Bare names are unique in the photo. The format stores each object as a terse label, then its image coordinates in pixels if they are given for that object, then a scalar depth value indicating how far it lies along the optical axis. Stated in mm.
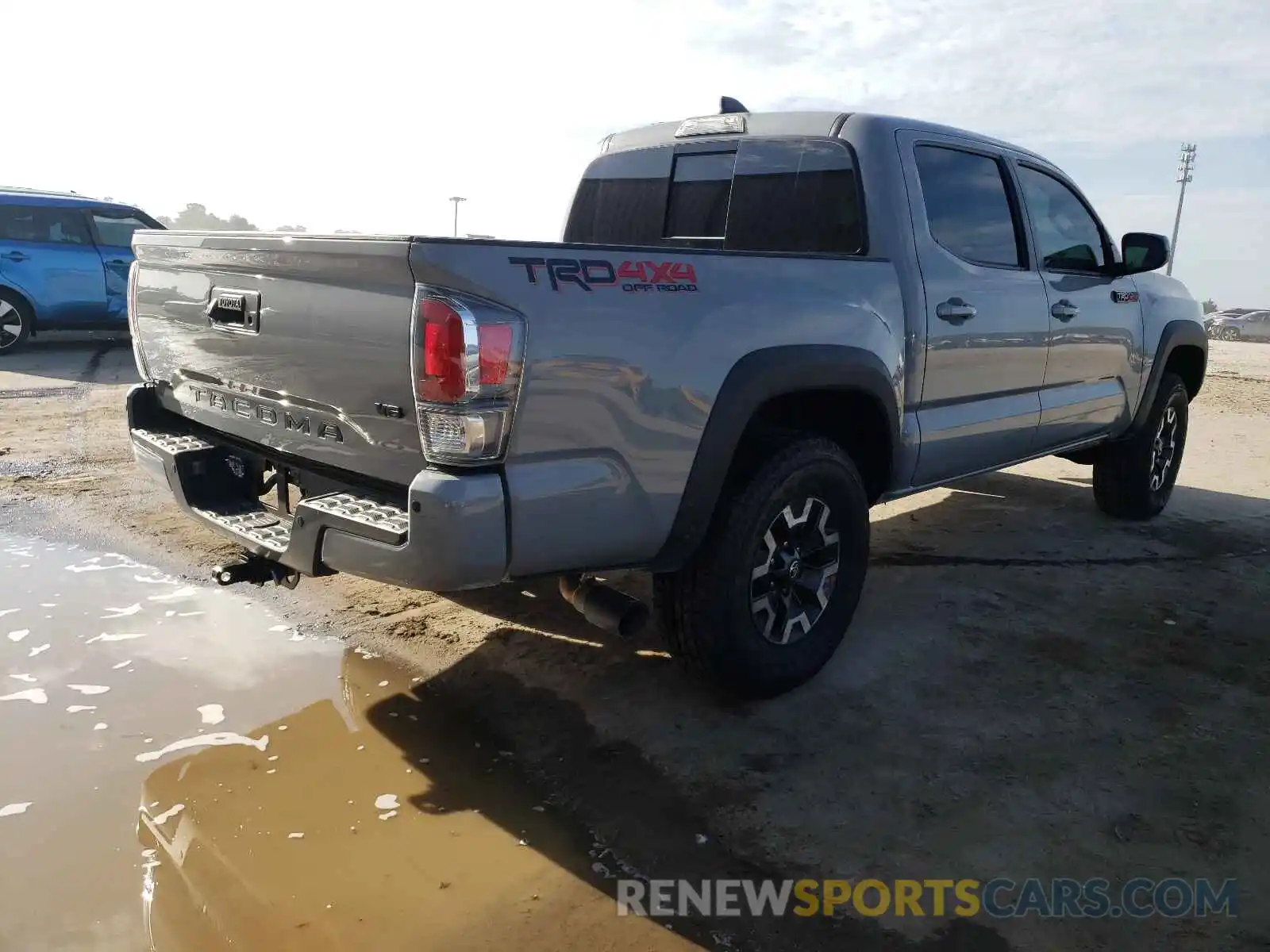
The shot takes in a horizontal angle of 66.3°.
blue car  10570
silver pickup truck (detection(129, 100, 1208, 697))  2404
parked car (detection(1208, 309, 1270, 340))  29922
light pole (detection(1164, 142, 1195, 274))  56281
